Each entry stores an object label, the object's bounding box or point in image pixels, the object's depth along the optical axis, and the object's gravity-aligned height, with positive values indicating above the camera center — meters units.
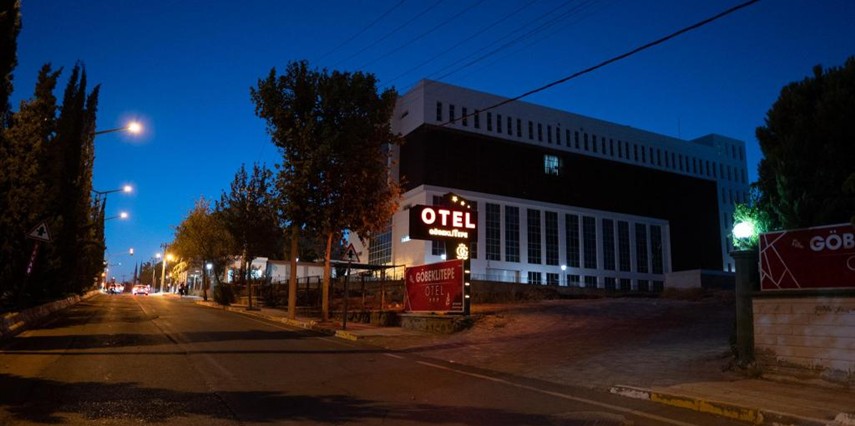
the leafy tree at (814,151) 10.23 +2.49
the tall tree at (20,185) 18.12 +3.11
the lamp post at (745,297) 10.24 -0.20
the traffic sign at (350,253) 19.91 +1.03
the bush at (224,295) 39.41 -0.88
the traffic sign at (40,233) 17.83 +1.49
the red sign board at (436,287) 19.17 -0.12
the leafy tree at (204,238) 41.25 +3.36
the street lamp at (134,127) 23.88 +6.36
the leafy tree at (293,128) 23.17 +6.29
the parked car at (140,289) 76.50 -1.01
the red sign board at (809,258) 9.13 +0.47
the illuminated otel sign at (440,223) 20.55 +2.18
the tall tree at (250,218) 34.78 +3.89
